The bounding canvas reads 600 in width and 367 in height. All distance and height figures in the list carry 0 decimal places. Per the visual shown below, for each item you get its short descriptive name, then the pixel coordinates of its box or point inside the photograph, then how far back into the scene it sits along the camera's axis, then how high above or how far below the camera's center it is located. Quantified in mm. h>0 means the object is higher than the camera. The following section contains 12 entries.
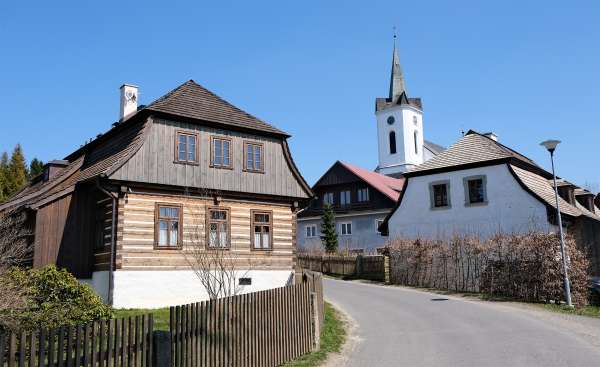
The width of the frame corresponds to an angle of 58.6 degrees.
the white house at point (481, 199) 28797 +2841
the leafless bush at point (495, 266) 21703 -803
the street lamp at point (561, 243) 20272 +152
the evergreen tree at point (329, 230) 46750 +1860
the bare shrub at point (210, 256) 19609 -103
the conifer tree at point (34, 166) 63650 +10919
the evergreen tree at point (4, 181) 52500 +7667
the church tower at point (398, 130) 84562 +19262
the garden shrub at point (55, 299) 10562 -978
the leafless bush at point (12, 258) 9730 -3
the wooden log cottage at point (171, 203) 19266 +1976
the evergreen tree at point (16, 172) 56359 +9279
